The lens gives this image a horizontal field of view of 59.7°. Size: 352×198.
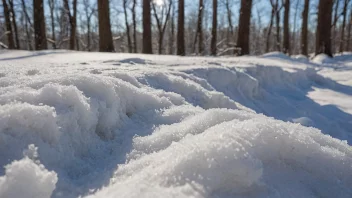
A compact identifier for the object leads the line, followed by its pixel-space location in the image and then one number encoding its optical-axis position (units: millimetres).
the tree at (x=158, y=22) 18670
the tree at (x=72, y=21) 14007
